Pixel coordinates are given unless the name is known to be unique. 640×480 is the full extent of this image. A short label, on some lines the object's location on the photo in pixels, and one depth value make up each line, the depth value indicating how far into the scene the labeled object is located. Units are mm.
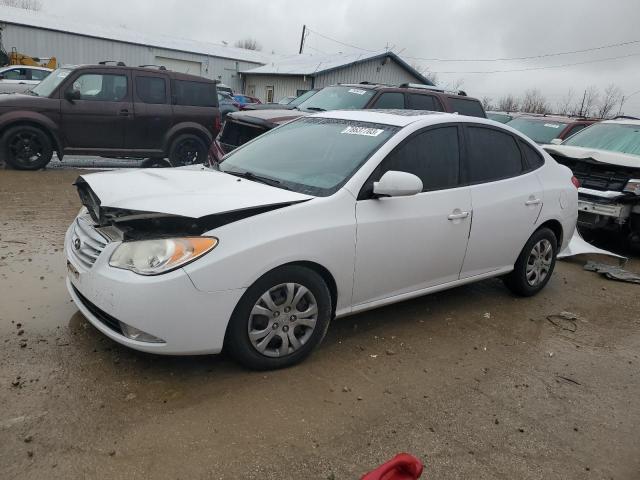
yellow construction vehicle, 25594
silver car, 18344
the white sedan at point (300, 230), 3100
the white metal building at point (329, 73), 31234
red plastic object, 1783
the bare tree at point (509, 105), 51219
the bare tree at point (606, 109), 44856
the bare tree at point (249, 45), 84544
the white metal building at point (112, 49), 32344
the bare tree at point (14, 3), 64125
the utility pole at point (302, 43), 55406
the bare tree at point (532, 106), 46688
